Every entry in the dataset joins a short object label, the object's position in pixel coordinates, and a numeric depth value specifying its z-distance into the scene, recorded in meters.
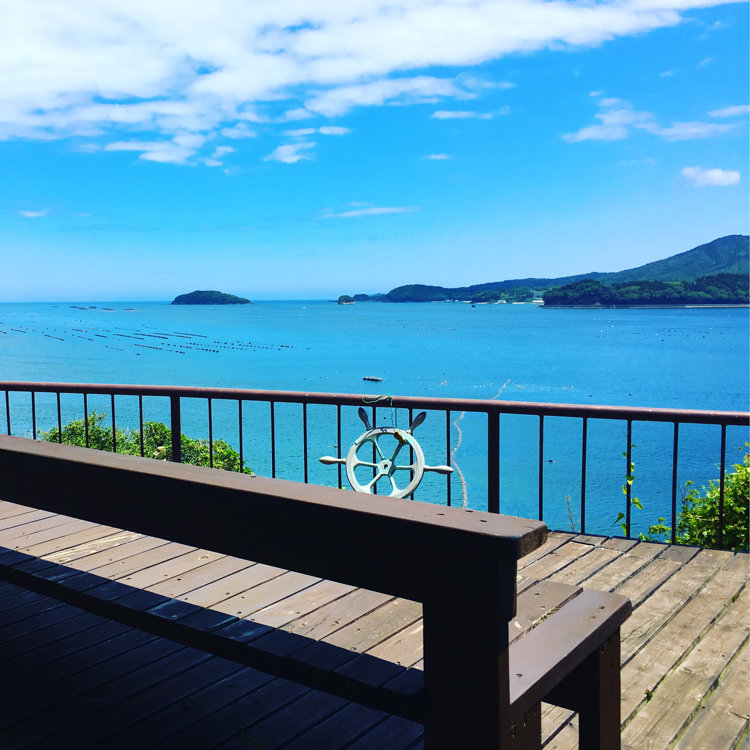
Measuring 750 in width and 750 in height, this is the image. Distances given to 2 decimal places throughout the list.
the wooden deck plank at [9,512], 2.93
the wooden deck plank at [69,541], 2.49
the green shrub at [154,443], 18.66
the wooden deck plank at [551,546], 4.08
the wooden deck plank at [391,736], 2.11
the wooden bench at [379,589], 1.18
